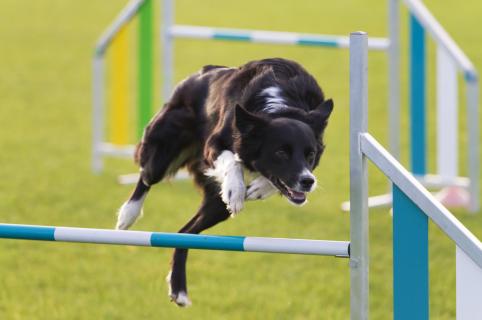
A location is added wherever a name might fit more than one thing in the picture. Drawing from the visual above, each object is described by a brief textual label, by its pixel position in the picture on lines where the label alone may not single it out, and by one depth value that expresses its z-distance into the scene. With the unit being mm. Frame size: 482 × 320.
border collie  9414
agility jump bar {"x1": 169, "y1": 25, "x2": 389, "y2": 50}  16641
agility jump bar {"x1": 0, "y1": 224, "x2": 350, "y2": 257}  8125
